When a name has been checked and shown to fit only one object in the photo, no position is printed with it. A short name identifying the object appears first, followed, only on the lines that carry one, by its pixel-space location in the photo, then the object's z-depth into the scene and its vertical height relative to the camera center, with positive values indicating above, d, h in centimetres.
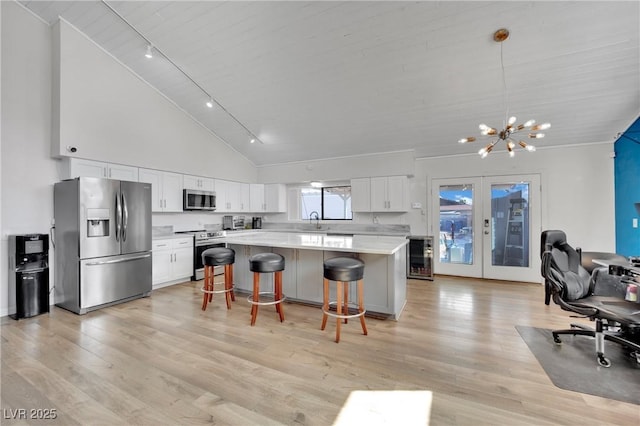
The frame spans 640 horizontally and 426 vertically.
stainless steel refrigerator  338 -41
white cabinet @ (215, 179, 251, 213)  587 +39
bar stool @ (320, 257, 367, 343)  268 -70
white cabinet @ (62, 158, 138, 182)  362 +66
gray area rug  190 -133
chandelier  260 +84
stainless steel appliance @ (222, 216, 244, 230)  630 -25
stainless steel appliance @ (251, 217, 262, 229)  700 -30
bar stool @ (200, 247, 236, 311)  341 -75
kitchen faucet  655 -13
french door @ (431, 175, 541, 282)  486 -31
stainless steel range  498 -67
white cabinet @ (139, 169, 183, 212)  454 +44
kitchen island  309 -73
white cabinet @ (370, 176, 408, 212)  535 +38
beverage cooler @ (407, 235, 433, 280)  515 -95
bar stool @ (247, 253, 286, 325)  304 -69
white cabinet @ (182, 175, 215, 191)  515 +63
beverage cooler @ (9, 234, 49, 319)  317 -77
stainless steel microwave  505 +27
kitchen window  646 +24
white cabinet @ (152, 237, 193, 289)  438 -86
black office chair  223 -87
